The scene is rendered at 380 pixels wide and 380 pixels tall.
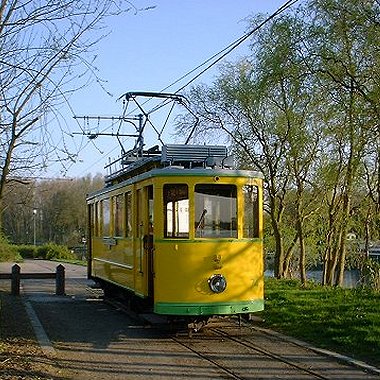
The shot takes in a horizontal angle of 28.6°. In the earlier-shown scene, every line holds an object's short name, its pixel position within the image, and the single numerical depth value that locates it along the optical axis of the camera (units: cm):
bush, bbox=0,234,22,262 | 4391
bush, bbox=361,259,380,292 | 2166
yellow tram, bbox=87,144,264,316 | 1261
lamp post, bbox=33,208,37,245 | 5873
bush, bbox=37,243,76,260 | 5378
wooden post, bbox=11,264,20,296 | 2136
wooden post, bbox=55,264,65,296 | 2141
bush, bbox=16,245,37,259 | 5728
